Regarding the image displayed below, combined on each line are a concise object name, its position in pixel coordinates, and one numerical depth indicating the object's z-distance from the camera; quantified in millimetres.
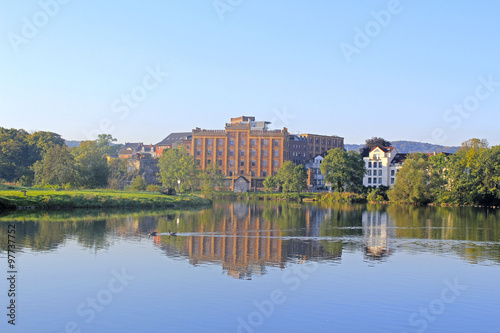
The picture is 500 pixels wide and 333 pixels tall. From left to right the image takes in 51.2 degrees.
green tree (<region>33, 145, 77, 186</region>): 75188
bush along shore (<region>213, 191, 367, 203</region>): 112500
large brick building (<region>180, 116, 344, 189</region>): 152375
